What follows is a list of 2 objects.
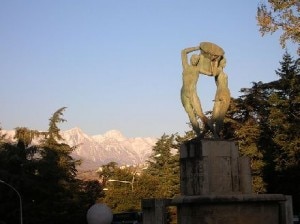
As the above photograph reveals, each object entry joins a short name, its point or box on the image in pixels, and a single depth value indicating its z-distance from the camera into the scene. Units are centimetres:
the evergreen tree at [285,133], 3500
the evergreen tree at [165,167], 5047
